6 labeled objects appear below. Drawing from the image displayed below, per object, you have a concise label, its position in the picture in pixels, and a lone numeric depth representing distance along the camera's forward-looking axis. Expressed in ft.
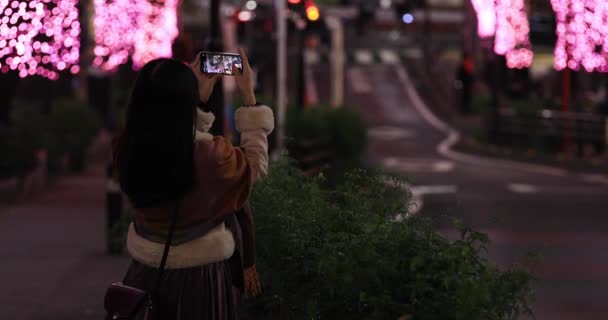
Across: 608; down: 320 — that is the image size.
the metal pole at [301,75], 89.56
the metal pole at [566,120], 102.94
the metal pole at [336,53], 127.79
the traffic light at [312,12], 85.46
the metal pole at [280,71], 78.13
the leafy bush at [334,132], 82.84
